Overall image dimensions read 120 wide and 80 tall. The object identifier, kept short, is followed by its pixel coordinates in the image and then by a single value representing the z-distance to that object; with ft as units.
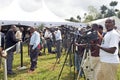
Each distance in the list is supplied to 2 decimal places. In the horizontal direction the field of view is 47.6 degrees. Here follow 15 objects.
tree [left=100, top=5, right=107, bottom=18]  154.16
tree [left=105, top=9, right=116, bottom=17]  139.22
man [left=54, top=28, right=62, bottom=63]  21.25
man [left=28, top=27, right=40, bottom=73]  16.85
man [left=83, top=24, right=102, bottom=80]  11.23
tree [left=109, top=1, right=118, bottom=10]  149.45
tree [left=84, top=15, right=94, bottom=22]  102.02
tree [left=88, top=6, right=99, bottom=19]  107.54
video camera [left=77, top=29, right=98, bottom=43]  9.65
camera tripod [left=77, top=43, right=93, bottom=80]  11.33
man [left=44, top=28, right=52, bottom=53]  27.75
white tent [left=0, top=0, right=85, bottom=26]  35.87
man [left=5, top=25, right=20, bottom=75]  16.35
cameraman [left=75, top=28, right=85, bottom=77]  13.57
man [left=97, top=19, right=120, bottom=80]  9.05
